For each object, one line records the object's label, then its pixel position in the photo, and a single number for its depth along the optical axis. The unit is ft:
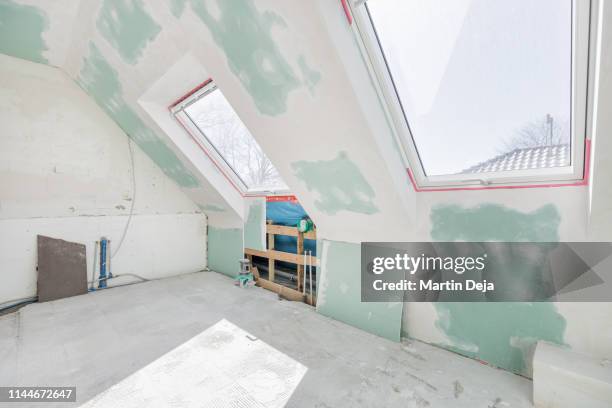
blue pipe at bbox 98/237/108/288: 11.02
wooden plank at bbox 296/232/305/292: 10.03
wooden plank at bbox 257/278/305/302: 10.07
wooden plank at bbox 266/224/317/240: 9.69
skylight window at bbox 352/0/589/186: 4.05
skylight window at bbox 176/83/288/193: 8.89
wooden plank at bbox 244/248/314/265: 10.08
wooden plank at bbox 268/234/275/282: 11.18
